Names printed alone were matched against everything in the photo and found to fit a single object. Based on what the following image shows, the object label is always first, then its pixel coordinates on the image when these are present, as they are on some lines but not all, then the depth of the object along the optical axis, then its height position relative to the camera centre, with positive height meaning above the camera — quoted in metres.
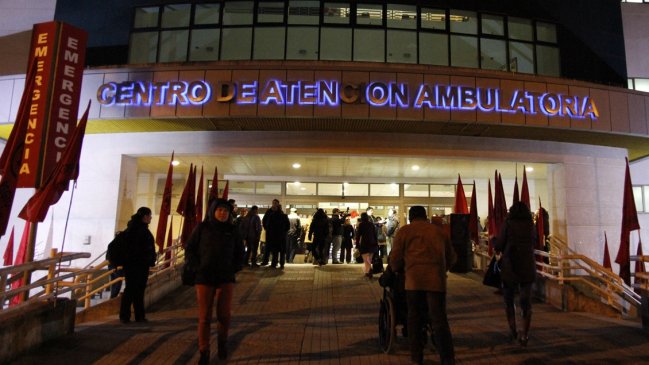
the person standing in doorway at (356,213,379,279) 10.78 -0.18
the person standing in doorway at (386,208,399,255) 14.73 +0.22
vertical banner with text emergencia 8.70 +3.19
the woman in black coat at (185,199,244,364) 4.59 -0.44
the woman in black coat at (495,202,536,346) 5.43 -0.32
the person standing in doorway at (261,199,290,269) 11.52 -0.03
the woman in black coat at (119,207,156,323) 6.57 -0.64
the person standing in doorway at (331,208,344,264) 13.28 -0.10
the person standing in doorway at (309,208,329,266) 12.35 -0.06
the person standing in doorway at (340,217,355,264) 13.26 -0.35
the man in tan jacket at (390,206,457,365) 4.34 -0.42
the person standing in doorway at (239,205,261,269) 11.46 -0.07
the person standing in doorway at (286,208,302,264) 13.87 -0.25
